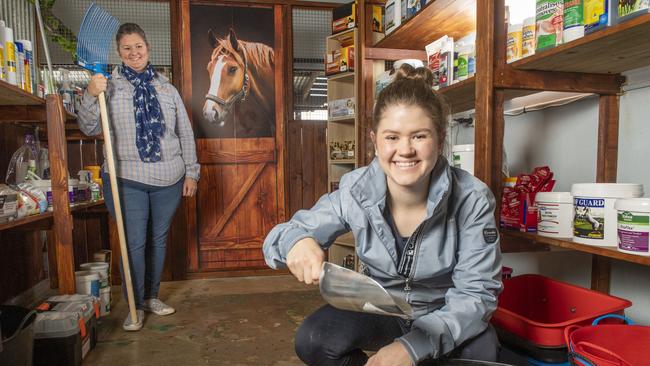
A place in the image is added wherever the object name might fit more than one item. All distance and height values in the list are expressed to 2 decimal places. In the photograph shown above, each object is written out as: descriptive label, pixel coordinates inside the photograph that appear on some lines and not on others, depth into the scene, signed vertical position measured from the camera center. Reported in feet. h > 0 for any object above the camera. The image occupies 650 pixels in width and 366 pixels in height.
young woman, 3.42 -0.79
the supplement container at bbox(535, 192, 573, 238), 4.29 -0.65
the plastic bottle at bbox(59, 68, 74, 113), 9.00 +1.29
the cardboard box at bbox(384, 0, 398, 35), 6.95 +2.21
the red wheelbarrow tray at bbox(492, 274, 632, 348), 3.86 -1.64
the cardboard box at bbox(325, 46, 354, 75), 9.46 +1.99
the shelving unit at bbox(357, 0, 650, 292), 3.69 +0.76
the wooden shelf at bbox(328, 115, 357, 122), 9.46 +0.70
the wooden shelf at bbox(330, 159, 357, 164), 9.42 -0.23
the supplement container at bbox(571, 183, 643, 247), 3.76 -0.54
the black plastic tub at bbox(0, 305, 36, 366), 4.25 -1.90
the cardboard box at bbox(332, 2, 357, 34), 9.26 +2.89
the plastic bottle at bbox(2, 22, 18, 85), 5.41 +1.19
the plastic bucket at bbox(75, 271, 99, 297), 7.18 -2.17
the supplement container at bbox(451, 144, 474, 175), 5.51 -0.10
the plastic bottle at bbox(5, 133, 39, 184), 7.27 -0.18
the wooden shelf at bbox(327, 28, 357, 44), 9.46 +2.54
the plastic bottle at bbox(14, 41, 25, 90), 5.73 +1.16
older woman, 7.34 +0.15
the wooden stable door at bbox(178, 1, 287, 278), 10.47 +0.34
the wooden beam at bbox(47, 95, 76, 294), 6.23 -0.54
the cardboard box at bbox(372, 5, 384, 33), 8.38 +2.54
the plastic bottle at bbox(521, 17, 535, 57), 4.31 +1.11
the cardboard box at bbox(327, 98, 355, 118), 9.45 +0.95
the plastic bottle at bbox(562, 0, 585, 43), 3.76 +1.12
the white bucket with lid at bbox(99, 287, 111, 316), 7.72 -2.65
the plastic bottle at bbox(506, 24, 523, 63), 4.45 +1.10
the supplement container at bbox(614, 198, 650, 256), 3.32 -0.59
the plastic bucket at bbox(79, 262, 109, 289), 7.68 -2.09
